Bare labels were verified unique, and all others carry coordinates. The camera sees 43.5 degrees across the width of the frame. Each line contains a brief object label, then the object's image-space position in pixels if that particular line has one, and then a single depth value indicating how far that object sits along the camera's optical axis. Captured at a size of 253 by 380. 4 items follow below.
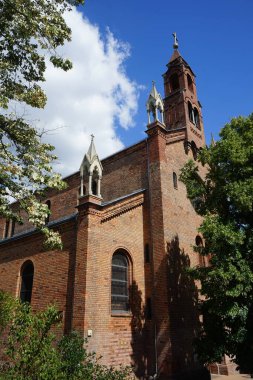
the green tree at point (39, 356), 5.42
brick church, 12.23
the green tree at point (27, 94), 8.10
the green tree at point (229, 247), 10.38
